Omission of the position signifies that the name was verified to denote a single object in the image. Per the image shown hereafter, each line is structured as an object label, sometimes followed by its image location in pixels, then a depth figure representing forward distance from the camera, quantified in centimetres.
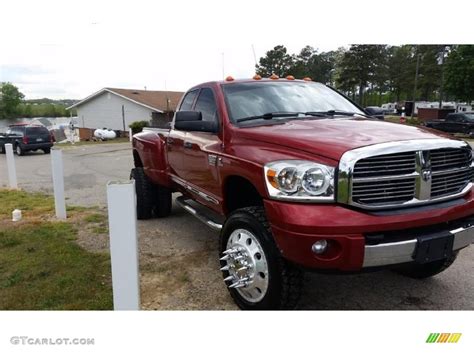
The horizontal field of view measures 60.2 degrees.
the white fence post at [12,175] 909
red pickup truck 250
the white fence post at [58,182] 585
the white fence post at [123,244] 254
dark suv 1647
